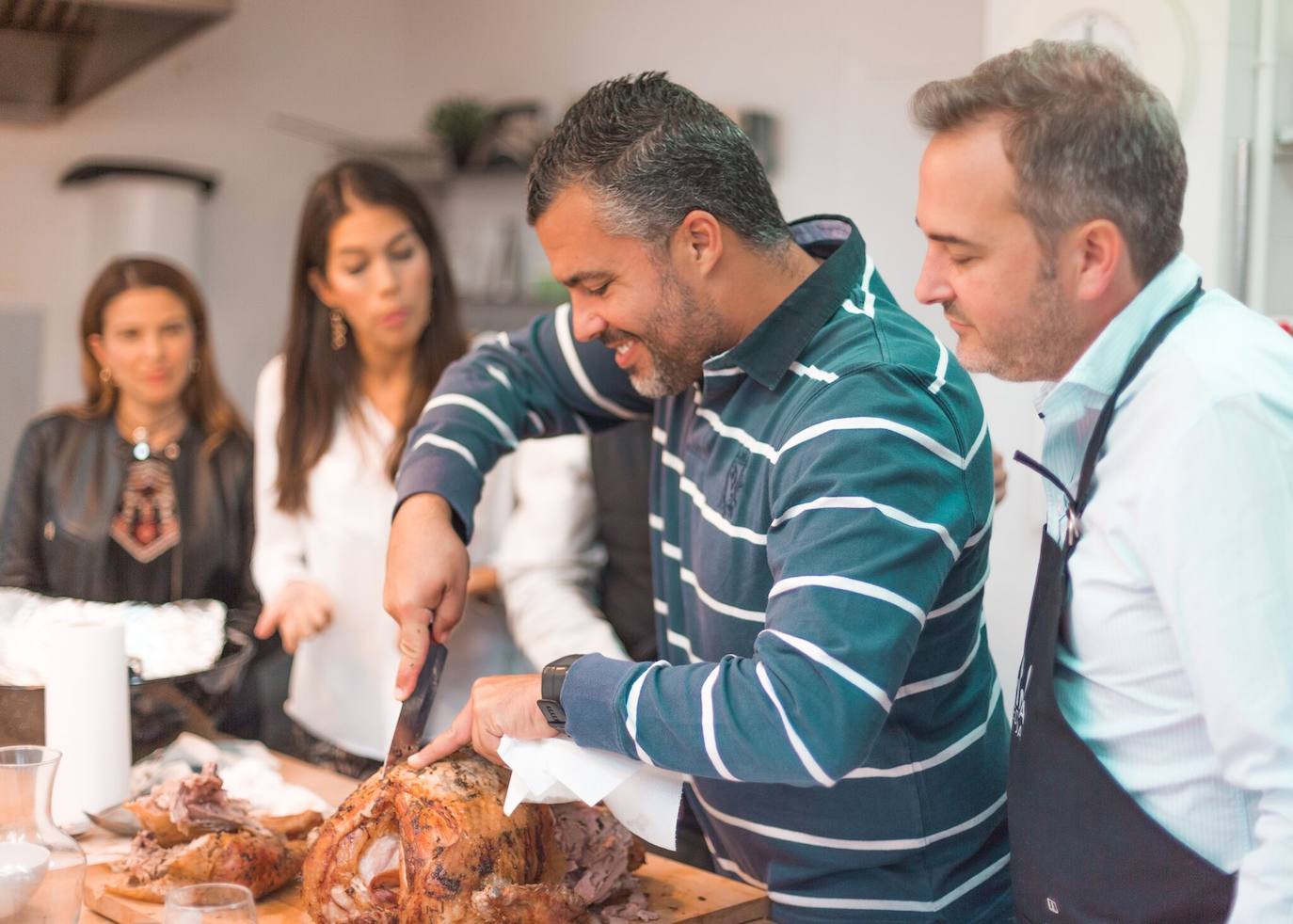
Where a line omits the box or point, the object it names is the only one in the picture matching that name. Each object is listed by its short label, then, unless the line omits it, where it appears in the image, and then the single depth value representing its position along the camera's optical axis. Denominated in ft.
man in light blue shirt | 3.01
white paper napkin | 3.96
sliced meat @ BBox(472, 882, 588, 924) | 3.92
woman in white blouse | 7.46
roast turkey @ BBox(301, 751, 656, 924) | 3.95
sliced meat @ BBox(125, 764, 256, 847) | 4.64
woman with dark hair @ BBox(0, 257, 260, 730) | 8.87
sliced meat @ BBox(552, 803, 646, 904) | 4.30
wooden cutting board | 4.33
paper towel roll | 5.05
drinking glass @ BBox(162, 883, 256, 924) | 3.13
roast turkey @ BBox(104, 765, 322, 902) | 4.42
